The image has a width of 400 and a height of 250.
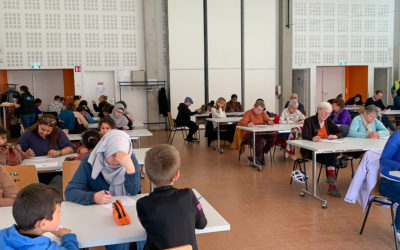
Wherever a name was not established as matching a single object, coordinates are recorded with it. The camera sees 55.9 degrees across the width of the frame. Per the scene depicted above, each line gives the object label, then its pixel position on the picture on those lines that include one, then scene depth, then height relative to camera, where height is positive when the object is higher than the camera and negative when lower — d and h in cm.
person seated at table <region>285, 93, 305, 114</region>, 964 -62
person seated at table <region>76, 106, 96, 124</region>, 848 -63
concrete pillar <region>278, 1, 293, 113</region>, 1435 +132
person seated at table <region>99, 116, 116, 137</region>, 407 -40
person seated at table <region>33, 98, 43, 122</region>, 1183 -52
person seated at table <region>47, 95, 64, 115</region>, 1042 -52
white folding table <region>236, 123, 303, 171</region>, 682 -80
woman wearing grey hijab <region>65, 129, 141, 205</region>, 258 -63
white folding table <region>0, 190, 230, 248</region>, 200 -79
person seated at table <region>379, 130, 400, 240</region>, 347 -79
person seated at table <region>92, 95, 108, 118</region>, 1066 -47
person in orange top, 723 -78
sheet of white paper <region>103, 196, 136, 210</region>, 254 -79
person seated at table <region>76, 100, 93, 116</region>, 1062 -44
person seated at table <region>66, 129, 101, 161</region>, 359 -49
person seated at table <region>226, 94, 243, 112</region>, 1146 -62
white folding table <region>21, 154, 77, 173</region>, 385 -80
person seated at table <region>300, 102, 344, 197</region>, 521 -72
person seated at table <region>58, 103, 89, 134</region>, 722 -65
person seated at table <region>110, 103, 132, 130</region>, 718 -58
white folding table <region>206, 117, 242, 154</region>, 879 -82
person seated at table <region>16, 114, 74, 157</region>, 441 -61
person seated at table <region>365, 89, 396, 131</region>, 1056 -59
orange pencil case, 217 -74
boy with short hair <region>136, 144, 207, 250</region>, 192 -62
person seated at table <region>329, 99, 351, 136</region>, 690 -57
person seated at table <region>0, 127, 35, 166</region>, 382 -66
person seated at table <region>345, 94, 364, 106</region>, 1217 -58
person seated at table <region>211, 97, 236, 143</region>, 951 -73
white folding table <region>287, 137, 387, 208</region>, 465 -79
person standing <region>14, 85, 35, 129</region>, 1072 -55
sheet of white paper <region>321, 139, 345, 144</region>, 513 -79
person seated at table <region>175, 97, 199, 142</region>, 1037 -87
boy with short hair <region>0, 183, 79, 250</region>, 167 -59
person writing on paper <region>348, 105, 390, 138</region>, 531 -64
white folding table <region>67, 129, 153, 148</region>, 616 -81
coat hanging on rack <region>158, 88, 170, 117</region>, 1306 -54
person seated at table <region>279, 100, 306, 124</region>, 777 -64
